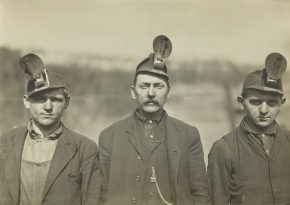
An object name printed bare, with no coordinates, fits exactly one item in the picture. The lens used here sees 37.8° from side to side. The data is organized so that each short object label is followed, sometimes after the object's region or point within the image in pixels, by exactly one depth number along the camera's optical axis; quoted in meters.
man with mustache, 1.90
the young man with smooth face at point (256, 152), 1.99
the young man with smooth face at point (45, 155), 1.81
